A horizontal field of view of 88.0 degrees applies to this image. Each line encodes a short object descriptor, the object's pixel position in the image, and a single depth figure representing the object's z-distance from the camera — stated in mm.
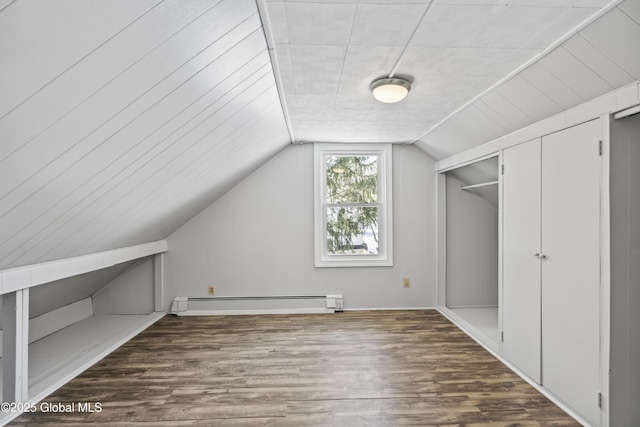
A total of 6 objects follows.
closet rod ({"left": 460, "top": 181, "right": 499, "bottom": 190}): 3529
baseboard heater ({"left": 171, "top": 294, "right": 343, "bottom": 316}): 4180
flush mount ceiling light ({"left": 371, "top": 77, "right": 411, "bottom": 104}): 2209
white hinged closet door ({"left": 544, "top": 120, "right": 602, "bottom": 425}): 1909
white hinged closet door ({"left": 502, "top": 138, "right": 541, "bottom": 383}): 2416
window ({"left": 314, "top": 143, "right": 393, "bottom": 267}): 4359
